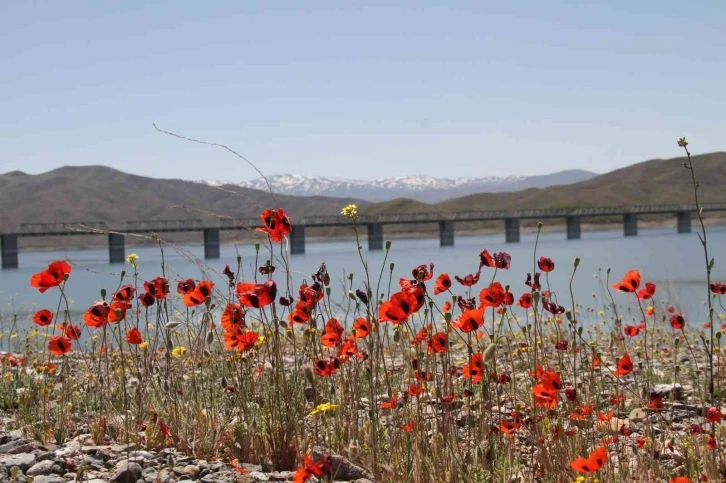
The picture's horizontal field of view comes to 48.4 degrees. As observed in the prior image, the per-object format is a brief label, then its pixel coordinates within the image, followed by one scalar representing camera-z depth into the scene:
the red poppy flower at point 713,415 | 3.60
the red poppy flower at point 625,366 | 3.84
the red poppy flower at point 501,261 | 4.03
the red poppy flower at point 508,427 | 3.84
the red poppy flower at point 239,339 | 4.25
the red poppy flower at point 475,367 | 3.79
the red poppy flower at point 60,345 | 4.26
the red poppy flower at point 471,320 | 3.54
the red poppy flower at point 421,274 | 3.48
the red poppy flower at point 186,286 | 4.36
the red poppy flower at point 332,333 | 4.15
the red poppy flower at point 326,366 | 3.73
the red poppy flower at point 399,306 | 3.34
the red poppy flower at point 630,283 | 4.08
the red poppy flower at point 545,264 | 4.40
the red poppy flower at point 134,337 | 4.46
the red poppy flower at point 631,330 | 5.26
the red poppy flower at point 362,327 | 4.13
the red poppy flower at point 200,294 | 4.20
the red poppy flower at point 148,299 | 4.21
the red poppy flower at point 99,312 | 3.82
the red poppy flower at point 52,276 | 4.03
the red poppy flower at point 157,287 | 4.20
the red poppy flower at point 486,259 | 3.95
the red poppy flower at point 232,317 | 4.14
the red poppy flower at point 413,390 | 4.05
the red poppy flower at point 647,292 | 4.62
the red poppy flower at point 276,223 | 3.90
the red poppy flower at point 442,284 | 3.91
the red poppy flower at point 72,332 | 4.63
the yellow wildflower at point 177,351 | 5.03
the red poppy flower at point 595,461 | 2.59
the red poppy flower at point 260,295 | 3.47
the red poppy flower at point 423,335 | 4.29
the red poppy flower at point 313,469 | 2.46
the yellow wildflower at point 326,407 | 3.12
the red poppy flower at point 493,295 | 3.81
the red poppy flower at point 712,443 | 3.46
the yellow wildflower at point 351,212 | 3.77
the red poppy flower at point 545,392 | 3.31
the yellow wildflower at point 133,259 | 4.38
